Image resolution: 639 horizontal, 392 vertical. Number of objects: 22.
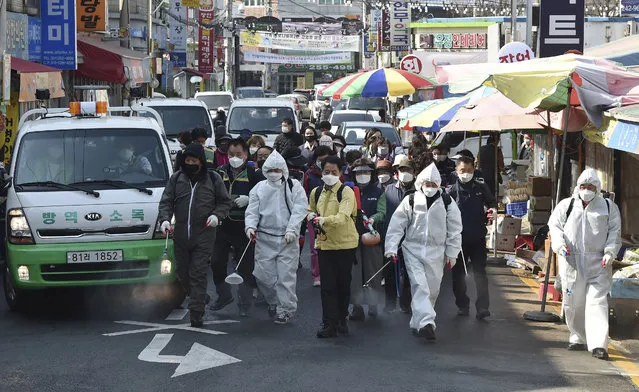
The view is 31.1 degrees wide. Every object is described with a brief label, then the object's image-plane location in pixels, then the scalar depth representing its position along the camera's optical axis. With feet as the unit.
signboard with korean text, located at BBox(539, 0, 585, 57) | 54.03
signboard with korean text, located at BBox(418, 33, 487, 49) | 157.17
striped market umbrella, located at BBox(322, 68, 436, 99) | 73.72
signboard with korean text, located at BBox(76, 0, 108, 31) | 101.09
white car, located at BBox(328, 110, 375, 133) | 121.36
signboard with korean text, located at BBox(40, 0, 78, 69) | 85.05
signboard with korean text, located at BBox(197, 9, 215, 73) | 216.33
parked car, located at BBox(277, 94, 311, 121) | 203.86
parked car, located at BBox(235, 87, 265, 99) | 185.88
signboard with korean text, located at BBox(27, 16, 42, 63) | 84.07
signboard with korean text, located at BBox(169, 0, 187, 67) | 194.29
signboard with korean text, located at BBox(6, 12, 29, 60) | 77.92
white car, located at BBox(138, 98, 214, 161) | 74.08
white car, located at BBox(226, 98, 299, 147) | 82.23
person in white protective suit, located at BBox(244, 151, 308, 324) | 37.19
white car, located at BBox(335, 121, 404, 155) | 87.30
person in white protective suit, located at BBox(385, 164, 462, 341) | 35.40
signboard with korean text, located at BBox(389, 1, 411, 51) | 164.79
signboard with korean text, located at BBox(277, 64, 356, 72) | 290.15
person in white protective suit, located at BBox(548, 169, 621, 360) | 32.94
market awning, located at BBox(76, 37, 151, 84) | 100.42
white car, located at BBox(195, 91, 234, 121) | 137.28
